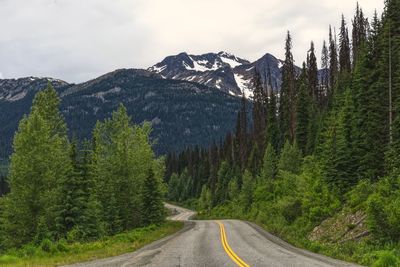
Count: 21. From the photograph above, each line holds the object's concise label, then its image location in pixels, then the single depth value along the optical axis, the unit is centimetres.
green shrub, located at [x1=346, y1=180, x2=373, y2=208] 2658
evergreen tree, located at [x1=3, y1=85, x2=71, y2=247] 3300
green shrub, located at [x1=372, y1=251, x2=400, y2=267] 1505
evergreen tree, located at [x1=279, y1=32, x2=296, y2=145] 7544
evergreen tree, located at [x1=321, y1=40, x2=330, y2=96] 10012
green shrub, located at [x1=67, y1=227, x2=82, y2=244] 2912
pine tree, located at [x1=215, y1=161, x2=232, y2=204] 9187
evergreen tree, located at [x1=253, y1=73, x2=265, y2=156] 9223
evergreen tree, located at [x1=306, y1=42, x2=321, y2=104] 8331
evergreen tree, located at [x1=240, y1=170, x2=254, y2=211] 6300
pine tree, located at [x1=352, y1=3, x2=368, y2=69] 7556
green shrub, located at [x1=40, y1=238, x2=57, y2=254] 2205
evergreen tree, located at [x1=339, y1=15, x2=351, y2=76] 7722
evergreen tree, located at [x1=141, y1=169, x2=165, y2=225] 4288
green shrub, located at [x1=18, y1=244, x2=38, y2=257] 2112
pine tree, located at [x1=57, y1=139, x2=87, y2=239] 3162
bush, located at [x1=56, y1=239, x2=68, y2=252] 2252
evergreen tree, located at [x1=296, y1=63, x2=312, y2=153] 6481
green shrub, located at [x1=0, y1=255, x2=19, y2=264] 1878
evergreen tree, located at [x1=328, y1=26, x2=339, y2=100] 7919
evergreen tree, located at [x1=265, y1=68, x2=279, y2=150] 7656
